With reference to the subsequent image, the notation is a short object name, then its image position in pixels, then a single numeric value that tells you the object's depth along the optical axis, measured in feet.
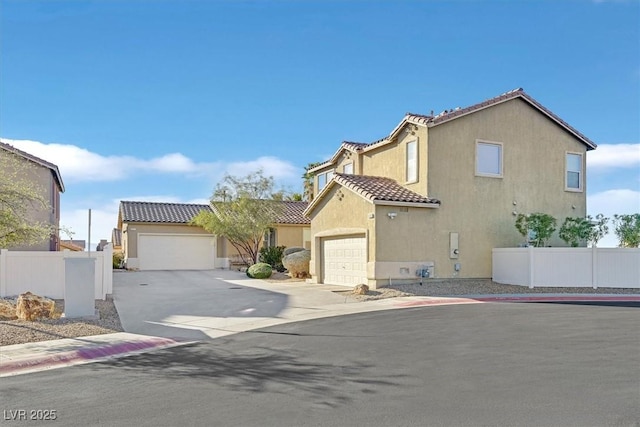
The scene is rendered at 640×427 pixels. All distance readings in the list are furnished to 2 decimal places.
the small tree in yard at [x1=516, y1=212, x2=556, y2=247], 73.15
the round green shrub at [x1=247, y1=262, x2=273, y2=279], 89.61
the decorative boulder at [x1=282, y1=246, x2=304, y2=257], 98.42
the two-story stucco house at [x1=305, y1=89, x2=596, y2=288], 69.10
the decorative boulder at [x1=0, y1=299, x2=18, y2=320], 42.37
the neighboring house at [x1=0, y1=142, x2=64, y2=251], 77.22
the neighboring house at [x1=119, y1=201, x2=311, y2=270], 117.91
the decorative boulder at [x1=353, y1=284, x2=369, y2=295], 63.26
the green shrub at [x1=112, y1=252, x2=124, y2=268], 118.83
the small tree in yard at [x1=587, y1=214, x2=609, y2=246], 75.05
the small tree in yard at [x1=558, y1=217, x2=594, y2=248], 74.59
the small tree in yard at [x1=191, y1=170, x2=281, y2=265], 103.14
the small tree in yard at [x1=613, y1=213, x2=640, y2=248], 72.28
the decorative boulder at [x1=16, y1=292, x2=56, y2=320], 41.47
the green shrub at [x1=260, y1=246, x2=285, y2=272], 103.45
